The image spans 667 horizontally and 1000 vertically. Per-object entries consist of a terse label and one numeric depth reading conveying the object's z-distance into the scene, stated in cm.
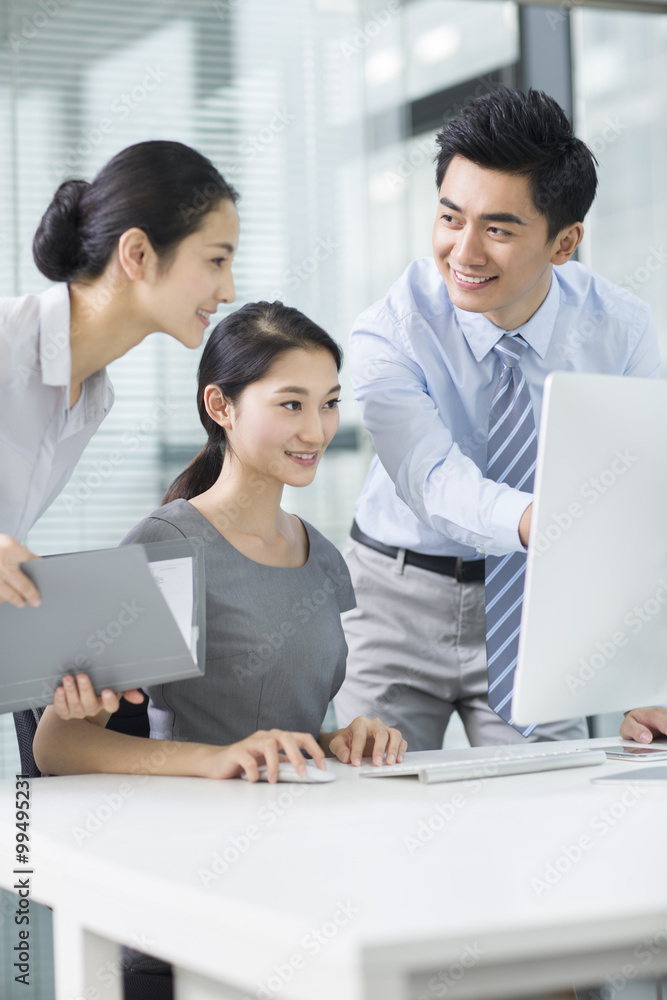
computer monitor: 336
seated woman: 374
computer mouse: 361
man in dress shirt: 409
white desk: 303
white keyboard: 360
